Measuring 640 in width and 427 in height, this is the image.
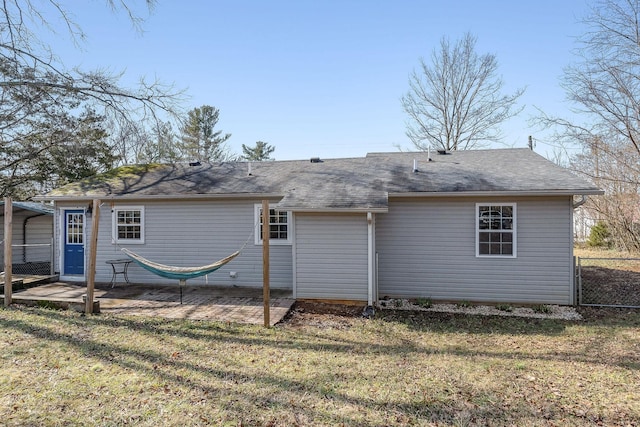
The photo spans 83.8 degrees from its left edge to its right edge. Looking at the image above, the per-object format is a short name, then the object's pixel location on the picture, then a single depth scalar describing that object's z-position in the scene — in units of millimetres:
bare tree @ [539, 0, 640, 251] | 11750
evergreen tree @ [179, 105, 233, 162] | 28125
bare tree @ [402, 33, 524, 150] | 20438
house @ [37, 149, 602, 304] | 7391
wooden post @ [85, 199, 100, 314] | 6457
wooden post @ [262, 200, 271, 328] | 5855
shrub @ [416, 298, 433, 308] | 7500
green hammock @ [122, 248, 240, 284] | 6777
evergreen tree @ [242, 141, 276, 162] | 32250
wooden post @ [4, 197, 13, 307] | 7105
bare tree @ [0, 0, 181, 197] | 9031
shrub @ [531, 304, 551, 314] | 7059
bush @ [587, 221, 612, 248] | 17078
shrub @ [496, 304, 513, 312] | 7215
